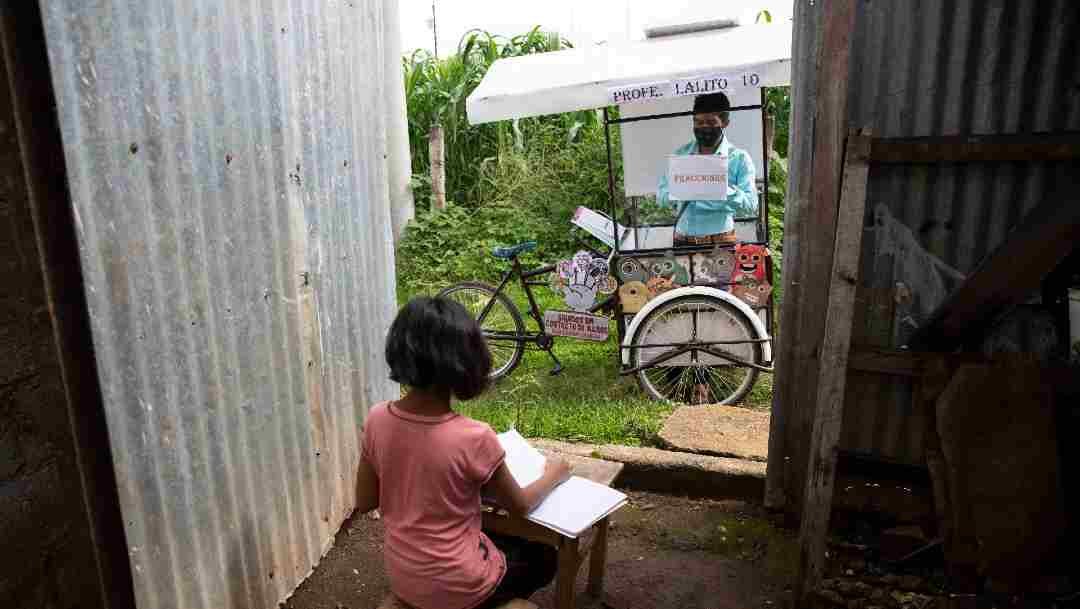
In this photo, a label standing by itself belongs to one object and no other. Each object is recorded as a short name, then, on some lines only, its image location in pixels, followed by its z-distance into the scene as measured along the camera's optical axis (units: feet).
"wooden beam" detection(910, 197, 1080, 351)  8.04
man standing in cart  17.69
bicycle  19.22
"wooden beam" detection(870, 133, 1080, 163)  8.67
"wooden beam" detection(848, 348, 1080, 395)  9.03
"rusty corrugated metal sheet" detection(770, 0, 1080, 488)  9.11
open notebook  7.68
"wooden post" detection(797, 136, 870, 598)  8.16
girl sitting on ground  6.66
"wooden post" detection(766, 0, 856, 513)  9.32
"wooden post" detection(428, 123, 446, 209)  32.17
